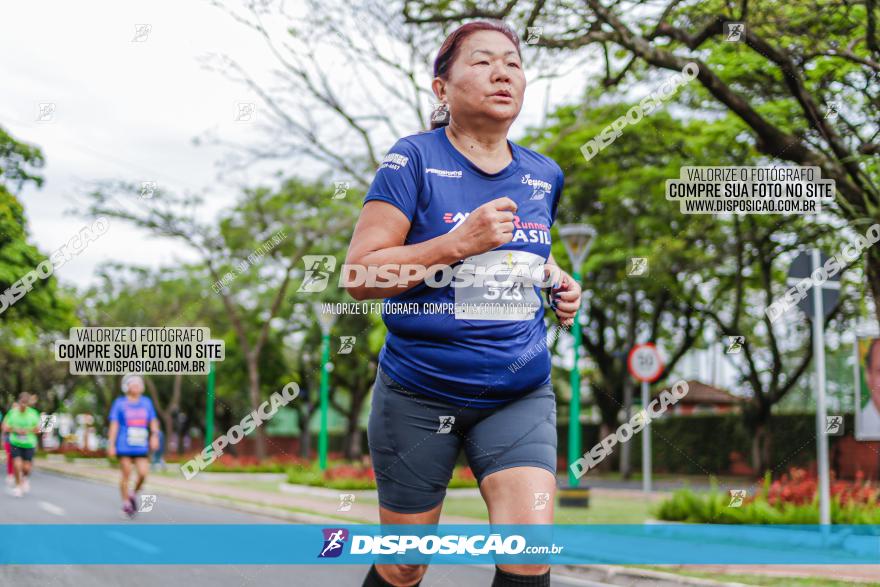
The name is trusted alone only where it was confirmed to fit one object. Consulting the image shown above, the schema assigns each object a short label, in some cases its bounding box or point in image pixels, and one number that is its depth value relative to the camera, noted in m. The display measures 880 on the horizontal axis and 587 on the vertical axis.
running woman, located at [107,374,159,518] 10.87
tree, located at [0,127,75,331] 8.91
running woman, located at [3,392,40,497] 13.86
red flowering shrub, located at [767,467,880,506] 9.57
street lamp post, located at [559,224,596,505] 13.73
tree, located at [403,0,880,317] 8.31
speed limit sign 14.88
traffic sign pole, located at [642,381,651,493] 15.13
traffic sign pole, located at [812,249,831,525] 8.49
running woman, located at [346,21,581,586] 2.55
